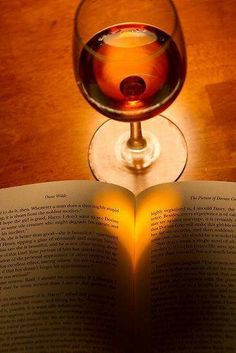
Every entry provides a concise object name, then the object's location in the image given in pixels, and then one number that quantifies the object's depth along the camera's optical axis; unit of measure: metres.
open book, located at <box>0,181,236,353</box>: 0.59
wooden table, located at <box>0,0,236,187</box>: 0.71
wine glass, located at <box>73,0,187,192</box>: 0.60
